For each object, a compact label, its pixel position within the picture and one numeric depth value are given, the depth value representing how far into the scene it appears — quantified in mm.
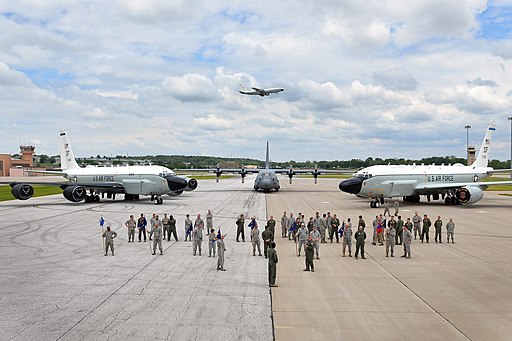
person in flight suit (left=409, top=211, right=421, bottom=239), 22922
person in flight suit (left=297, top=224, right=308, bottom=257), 18970
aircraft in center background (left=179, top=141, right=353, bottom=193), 60156
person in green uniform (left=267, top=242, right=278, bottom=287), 14000
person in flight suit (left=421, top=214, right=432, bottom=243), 22277
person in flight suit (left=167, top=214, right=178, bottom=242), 22567
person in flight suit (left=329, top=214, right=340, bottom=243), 22766
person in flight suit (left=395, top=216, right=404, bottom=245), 21578
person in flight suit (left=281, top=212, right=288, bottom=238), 24125
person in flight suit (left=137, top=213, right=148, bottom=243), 22500
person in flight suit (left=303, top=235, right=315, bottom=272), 15947
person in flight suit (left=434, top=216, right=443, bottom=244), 22241
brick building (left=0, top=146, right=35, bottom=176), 128125
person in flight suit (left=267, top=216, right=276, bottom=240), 19172
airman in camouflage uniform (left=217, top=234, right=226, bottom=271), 15992
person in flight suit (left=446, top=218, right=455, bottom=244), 21972
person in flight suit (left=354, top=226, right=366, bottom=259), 18500
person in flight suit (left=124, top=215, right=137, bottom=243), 22109
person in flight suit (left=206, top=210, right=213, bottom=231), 24094
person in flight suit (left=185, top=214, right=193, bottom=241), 22430
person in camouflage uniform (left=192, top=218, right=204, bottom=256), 19109
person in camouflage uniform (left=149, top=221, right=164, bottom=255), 19125
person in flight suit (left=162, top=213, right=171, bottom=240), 22344
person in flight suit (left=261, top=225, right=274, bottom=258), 18141
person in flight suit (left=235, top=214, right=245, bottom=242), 22562
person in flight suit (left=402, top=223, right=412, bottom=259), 18516
